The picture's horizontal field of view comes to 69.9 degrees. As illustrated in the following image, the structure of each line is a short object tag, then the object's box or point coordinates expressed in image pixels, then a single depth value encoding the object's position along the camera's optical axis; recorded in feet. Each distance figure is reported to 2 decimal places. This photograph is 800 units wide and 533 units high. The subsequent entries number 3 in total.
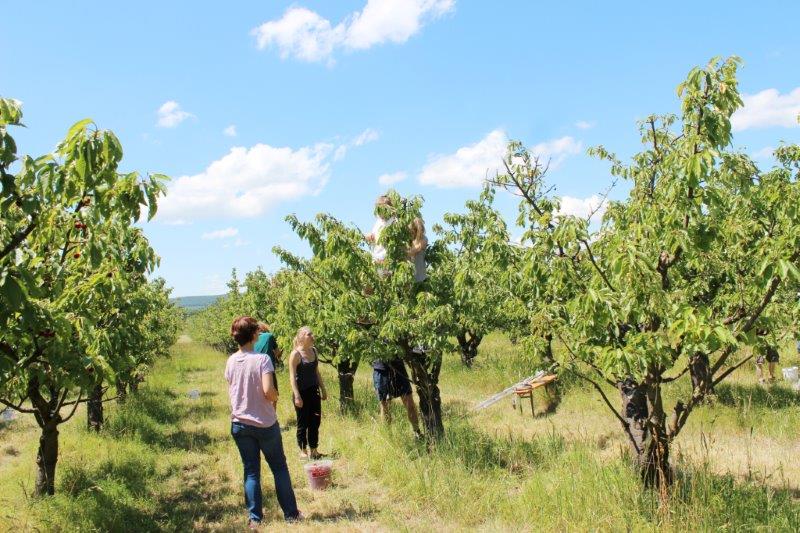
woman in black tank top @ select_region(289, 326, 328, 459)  22.67
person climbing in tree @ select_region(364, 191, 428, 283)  19.95
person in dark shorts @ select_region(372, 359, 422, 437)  23.71
